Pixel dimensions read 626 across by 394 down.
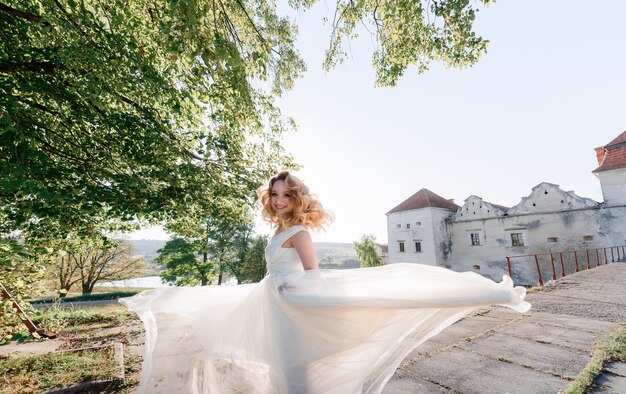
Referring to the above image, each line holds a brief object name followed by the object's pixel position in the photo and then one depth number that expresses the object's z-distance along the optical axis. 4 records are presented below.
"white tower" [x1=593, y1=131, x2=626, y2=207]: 21.08
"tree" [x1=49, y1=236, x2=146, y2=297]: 24.00
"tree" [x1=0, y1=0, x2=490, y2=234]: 3.82
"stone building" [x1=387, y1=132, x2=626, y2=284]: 21.78
